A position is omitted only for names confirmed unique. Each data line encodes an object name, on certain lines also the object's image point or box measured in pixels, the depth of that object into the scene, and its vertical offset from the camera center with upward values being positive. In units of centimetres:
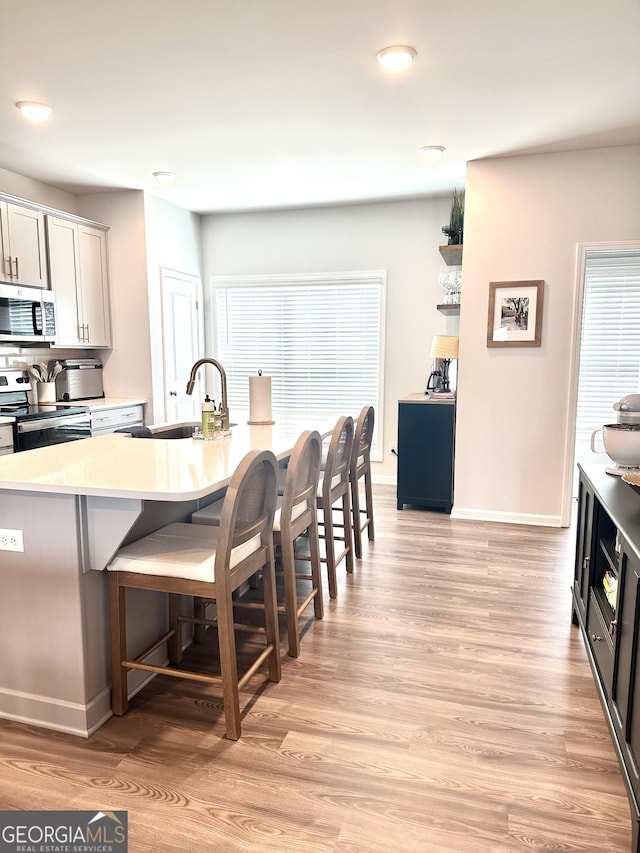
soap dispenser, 281 -32
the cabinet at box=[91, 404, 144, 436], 484 -58
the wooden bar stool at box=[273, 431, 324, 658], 253 -73
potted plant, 483 +105
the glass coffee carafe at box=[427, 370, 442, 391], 512 -25
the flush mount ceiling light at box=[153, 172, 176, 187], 470 +142
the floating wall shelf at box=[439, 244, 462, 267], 470 +82
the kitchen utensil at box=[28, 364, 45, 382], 476 -18
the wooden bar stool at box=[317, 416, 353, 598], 324 -79
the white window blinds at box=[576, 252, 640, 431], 535 +14
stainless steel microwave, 422 +27
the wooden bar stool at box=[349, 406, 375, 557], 383 -78
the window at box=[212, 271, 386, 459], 593 +15
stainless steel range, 413 -50
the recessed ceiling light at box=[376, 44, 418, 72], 276 +142
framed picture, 436 +29
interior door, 567 +13
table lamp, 475 +4
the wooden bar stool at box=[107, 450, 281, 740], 192 -73
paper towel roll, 340 -30
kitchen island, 195 -77
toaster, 504 -25
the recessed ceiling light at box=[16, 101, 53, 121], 338 +141
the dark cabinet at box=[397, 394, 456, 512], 475 -81
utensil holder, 480 -34
